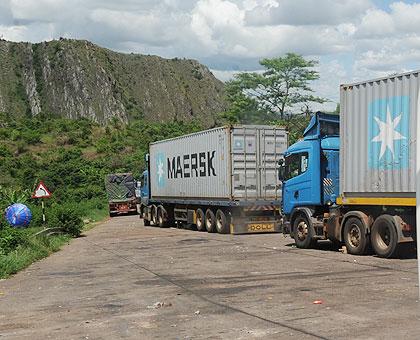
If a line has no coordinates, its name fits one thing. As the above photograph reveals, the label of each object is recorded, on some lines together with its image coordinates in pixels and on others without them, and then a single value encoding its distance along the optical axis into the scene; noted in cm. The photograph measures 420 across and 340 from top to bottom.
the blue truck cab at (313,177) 1788
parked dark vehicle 4975
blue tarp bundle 2802
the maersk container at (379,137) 1440
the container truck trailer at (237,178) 2528
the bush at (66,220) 2695
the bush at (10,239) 1841
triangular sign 2656
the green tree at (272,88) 6894
